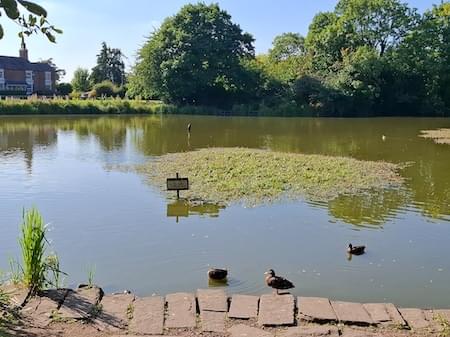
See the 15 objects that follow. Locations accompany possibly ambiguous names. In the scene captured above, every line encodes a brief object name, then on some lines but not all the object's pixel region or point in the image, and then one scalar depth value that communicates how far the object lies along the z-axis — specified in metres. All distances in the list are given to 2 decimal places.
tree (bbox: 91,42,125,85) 83.69
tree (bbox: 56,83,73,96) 74.52
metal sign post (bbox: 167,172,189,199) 11.74
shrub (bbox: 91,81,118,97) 63.44
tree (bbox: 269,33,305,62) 67.06
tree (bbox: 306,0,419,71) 50.47
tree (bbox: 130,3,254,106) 50.59
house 70.94
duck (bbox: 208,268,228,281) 6.97
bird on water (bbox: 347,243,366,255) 8.09
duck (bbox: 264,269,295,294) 6.63
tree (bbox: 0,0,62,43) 2.44
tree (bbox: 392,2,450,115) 49.03
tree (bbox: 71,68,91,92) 75.44
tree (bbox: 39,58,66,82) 84.24
